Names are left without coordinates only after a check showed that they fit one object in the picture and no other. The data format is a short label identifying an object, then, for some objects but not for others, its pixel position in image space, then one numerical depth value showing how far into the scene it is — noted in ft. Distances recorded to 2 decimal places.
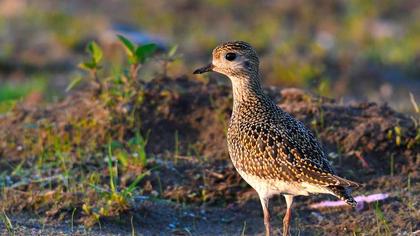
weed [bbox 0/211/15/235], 43.68
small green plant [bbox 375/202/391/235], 45.42
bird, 41.34
